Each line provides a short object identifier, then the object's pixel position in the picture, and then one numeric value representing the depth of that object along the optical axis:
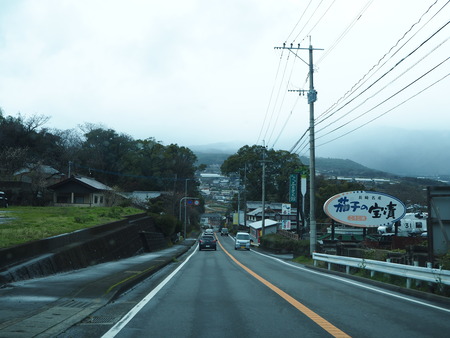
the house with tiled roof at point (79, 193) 48.03
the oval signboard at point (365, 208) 25.59
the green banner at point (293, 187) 45.88
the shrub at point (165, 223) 51.57
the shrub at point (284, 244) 33.84
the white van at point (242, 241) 47.44
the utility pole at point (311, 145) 24.16
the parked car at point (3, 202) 31.89
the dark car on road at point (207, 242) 44.00
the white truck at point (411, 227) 35.97
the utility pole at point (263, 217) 51.39
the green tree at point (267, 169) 89.12
